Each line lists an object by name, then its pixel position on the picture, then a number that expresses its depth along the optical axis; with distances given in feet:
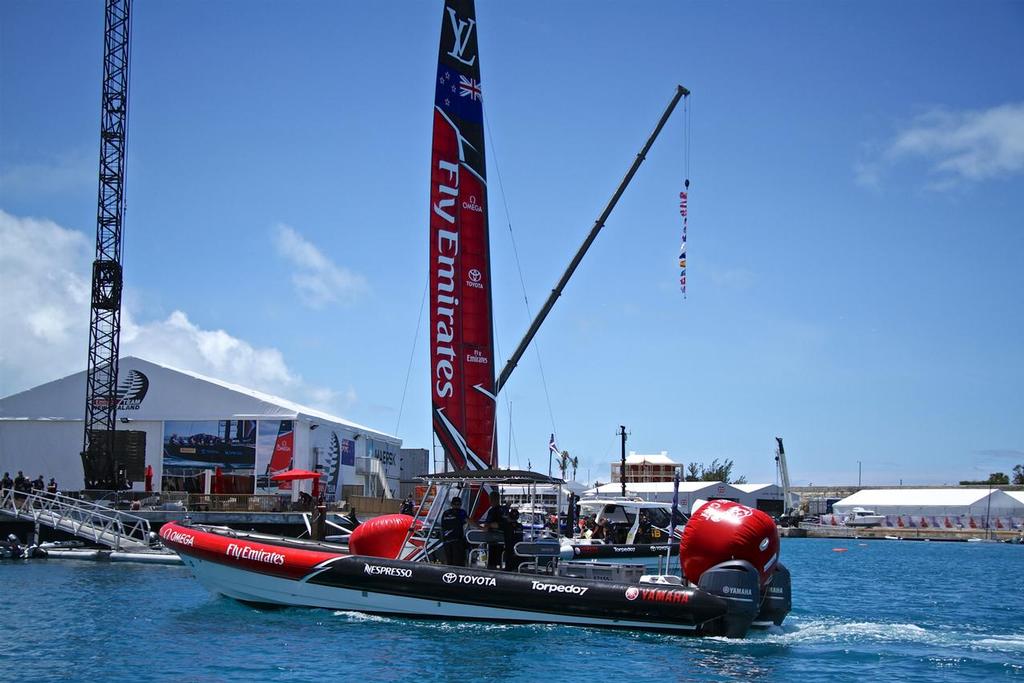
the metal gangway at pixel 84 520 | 108.06
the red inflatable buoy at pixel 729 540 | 52.85
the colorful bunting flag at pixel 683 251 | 106.91
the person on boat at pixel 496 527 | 60.95
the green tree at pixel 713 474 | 450.01
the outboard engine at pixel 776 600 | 55.98
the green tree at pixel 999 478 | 405.41
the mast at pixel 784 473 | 297.74
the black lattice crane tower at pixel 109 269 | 146.92
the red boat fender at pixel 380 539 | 64.34
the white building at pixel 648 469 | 313.73
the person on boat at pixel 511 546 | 60.75
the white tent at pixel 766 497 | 314.96
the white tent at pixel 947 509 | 268.41
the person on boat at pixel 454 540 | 60.80
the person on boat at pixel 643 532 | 132.06
